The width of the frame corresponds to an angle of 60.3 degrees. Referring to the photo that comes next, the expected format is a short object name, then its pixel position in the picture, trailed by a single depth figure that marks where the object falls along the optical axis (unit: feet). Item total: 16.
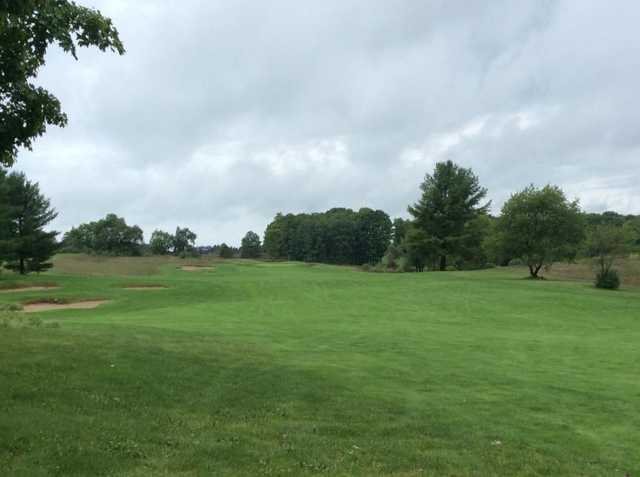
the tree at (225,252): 457.72
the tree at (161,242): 520.42
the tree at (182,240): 543.39
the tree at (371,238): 433.48
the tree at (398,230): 413.39
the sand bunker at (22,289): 118.42
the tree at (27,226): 146.51
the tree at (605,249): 145.38
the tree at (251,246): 542.57
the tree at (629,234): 144.97
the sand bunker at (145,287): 127.78
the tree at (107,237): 438.81
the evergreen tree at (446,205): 237.66
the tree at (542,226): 165.89
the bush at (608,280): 145.07
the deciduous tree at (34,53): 27.48
